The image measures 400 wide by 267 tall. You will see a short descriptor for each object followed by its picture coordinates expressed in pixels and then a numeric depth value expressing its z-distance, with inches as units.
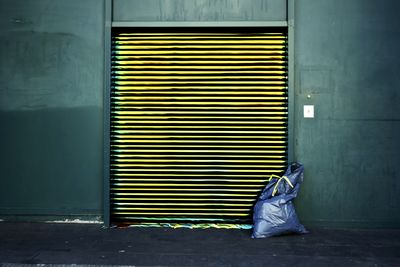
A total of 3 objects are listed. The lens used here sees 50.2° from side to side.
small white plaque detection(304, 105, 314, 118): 247.9
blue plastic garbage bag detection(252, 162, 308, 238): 226.8
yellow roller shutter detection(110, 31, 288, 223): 250.2
